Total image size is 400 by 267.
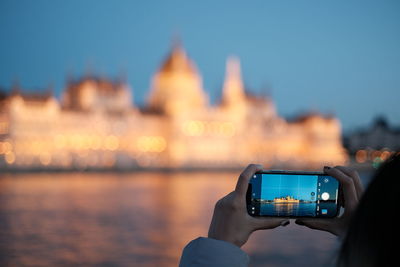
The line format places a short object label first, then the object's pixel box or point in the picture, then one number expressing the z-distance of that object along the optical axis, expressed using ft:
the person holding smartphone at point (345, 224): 2.69
